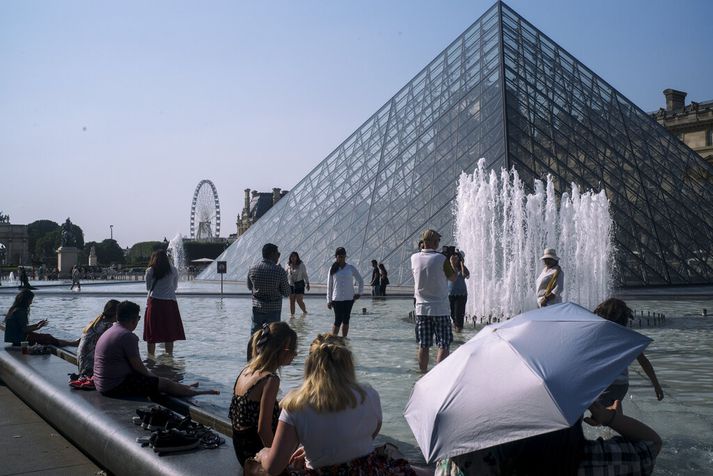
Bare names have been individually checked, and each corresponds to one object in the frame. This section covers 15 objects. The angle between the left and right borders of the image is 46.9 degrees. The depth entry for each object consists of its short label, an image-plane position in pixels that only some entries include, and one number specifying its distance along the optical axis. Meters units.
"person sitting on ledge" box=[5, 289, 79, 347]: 8.28
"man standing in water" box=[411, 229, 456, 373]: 6.56
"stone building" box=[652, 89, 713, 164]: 54.34
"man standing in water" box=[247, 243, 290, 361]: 7.25
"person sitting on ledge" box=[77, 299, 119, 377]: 6.19
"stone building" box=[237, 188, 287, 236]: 110.06
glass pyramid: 24.53
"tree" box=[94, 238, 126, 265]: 99.31
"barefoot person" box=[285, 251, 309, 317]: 13.41
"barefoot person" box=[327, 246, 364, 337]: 9.41
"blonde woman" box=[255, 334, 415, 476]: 3.06
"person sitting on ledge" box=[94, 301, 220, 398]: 5.36
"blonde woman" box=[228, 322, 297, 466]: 3.55
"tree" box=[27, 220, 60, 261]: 107.75
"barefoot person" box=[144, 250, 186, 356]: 7.97
